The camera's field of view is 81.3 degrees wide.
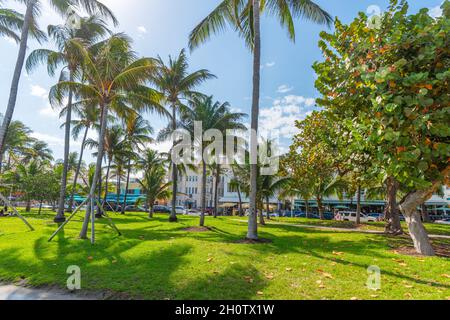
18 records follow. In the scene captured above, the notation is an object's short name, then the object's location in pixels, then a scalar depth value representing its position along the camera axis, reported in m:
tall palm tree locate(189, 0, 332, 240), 10.80
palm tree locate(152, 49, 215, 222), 19.38
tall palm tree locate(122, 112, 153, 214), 26.67
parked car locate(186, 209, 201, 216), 41.85
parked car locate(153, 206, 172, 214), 40.64
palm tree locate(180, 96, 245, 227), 17.48
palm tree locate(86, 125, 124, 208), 25.70
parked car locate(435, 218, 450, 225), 31.62
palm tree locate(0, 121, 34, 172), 25.47
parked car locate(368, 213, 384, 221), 31.50
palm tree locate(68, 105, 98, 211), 21.07
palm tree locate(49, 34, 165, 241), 10.36
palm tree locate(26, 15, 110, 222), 14.91
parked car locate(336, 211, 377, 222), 31.02
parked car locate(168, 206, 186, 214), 38.31
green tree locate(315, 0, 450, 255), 5.62
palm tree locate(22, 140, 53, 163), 41.78
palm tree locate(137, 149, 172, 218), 26.70
